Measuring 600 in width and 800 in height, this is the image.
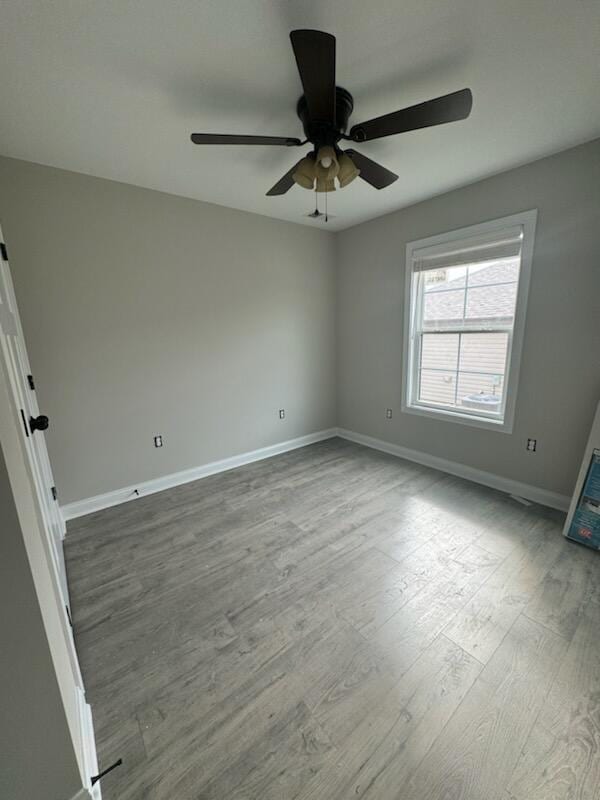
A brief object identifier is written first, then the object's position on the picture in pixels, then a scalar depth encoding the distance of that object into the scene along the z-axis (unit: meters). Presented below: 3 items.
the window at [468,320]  2.59
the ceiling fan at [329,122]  1.10
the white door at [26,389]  1.29
